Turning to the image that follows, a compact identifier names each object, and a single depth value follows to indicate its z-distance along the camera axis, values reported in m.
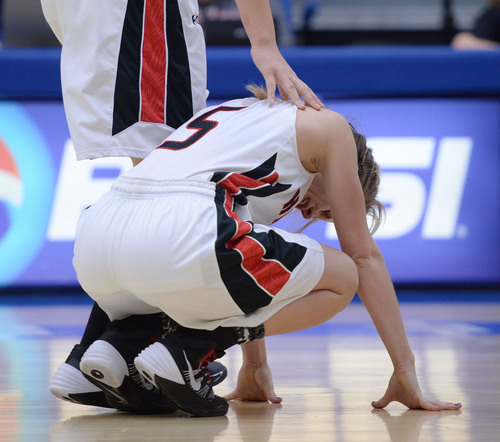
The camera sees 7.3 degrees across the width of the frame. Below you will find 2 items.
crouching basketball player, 8.24
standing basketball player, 8.57
